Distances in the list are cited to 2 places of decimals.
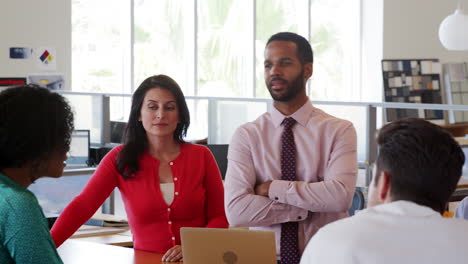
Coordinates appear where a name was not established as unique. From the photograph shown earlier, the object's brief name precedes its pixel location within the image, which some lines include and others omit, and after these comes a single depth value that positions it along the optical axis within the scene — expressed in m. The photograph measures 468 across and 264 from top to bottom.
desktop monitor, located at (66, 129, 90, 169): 9.41
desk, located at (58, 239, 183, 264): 4.58
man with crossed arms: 4.23
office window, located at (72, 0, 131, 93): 15.87
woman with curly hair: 2.66
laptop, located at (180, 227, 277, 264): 3.61
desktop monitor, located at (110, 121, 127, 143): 10.17
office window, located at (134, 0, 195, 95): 17.17
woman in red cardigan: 4.93
